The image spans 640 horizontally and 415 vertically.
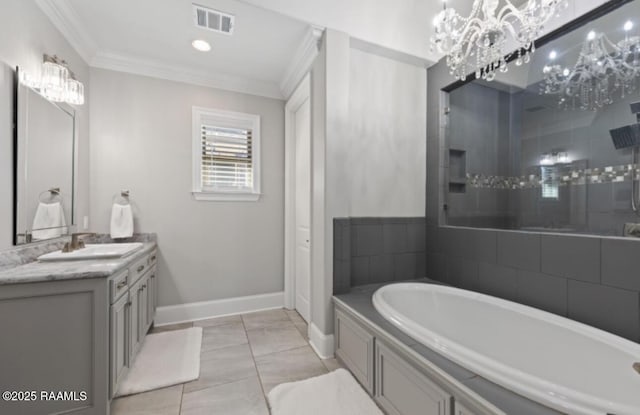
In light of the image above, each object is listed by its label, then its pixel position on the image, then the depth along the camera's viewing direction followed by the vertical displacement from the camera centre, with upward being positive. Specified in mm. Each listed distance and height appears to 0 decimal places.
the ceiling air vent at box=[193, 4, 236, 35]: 1886 +1470
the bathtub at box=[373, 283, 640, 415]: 912 -710
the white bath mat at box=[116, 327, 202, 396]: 1695 -1168
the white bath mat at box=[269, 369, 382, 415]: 1478 -1166
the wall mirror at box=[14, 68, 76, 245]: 1552 +279
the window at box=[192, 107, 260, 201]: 2707 +603
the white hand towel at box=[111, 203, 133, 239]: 2307 -125
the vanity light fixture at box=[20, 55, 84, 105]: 1730 +880
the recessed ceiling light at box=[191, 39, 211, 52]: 2242 +1476
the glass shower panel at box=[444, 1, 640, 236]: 1556 +575
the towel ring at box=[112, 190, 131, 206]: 2418 +99
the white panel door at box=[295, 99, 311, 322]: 2594 +28
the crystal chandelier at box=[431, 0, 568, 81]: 1396 +1085
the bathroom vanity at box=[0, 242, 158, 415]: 1221 -654
